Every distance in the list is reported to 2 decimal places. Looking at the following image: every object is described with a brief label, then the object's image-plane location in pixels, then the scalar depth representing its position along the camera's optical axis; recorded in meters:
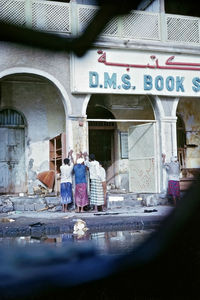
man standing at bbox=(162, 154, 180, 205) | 10.45
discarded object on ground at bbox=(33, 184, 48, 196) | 11.66
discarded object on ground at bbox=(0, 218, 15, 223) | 8.13
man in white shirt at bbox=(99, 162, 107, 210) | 10.00
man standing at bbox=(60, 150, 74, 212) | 9.88
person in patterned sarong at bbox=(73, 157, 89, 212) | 9.82
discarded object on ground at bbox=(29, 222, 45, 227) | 7.40
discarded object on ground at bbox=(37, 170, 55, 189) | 11.78
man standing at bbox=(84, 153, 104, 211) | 9.86
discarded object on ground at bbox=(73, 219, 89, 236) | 6.99
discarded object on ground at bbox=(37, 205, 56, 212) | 10.13
